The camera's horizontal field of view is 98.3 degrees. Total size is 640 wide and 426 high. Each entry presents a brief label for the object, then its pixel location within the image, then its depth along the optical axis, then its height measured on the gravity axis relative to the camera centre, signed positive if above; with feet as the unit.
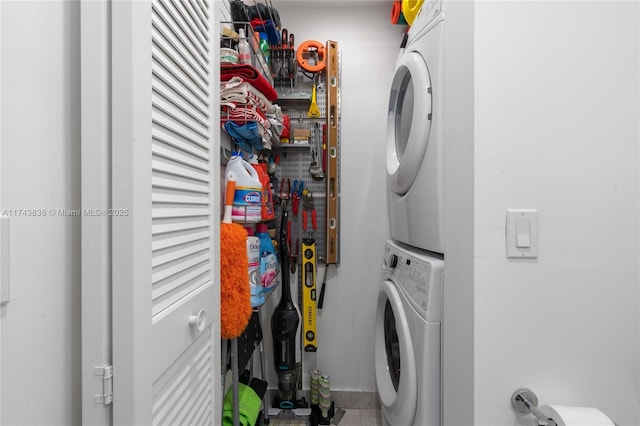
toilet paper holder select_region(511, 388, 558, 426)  2.25 -1.62
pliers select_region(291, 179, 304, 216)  5.63 +0.33
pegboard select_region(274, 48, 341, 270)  5.84 +1.04
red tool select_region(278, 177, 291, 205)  5.59 +0.39
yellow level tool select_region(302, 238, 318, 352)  5.42 -1.69
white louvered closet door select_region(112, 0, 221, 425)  1.51 -0.03
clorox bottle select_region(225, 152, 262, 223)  3.52 +0.20
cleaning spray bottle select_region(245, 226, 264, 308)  3.71 -0.83
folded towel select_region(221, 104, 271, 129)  3.45 +1.20
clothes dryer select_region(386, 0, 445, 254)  3.10 +0.86
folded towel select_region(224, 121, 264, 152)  3.53 +1.00
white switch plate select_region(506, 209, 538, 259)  2.35 -0.20
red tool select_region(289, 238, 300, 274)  5.62 -0.95
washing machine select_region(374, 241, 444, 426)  2.96 -1.43
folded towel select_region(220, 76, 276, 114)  3.42 +1.46
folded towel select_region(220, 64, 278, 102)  3.50 +1.76
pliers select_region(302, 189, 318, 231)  5.61 +0.03
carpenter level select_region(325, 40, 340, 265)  5.45 +1.22
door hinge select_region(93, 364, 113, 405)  1.52 -0.97
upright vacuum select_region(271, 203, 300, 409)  5.20 -2.29
